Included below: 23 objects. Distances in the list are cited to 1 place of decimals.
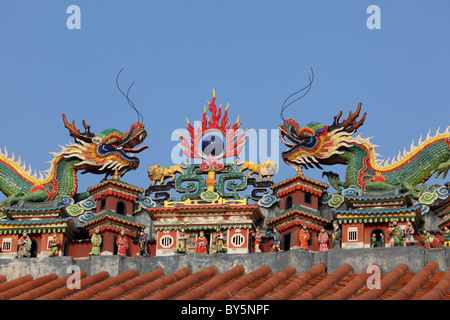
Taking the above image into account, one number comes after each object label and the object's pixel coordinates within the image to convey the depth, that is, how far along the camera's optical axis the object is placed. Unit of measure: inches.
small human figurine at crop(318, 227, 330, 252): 1184.2
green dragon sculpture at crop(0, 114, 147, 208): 1337.4
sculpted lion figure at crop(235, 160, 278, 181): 1301.7
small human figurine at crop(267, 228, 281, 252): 1229.7
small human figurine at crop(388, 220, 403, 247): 1135.6
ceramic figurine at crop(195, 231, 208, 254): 1174.3
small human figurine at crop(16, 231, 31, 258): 1205.1
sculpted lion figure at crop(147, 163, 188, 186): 1316.4
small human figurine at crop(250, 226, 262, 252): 1243.2
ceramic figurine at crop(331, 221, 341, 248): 1205.7
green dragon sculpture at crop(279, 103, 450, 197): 1264.8
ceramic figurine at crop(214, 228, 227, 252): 1203.9
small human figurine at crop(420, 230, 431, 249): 1161.4
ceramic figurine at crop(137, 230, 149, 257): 1238.3
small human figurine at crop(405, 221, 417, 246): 1119.6
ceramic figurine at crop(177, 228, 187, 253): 1194.6
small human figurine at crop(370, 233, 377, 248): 1211.5
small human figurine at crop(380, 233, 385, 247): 1208.2
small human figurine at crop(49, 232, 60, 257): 1227.9
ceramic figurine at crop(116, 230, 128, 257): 1229.1
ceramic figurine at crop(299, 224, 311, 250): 1209.0
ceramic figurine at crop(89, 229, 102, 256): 1238.9
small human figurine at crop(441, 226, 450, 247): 1145.2
